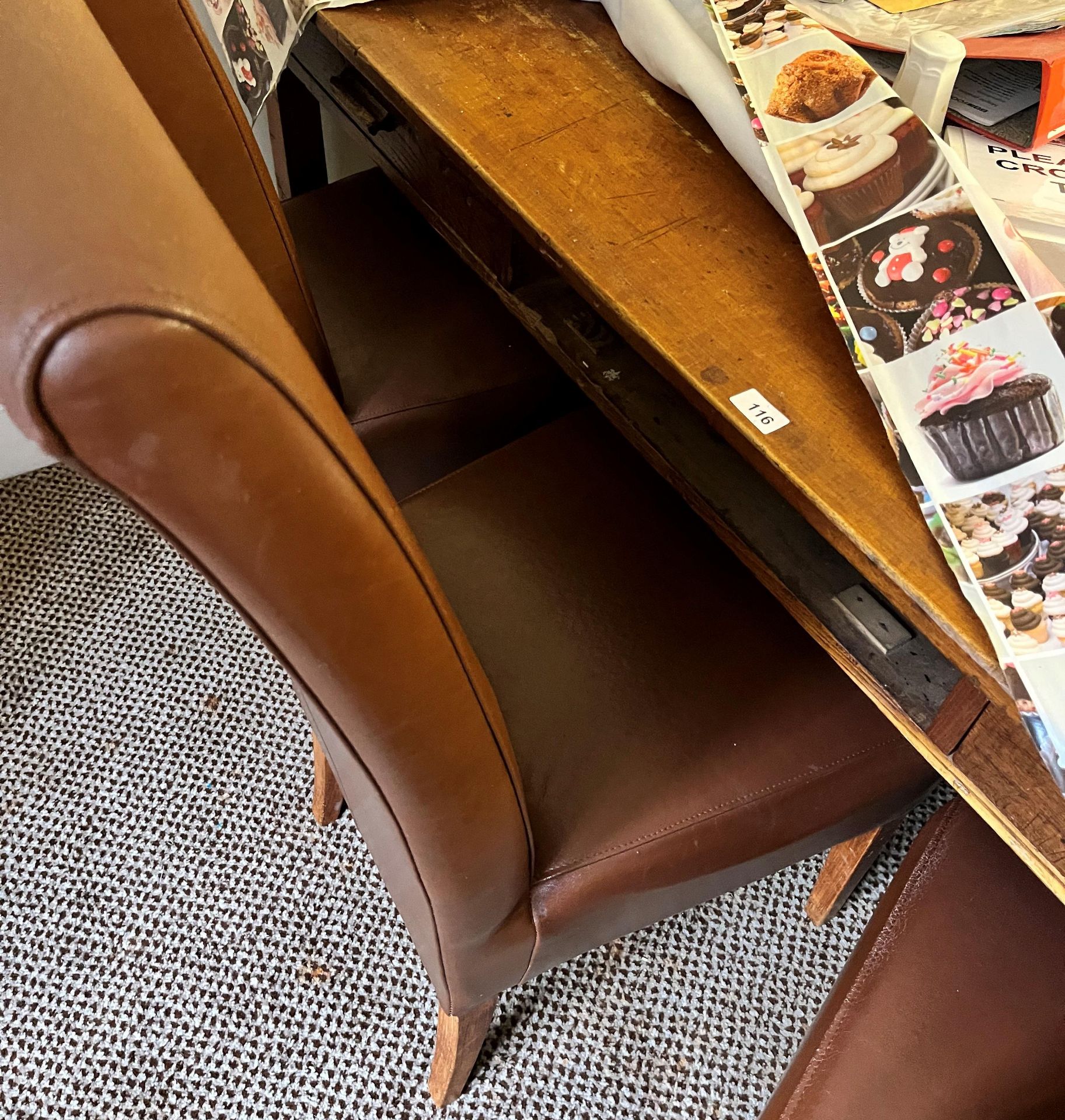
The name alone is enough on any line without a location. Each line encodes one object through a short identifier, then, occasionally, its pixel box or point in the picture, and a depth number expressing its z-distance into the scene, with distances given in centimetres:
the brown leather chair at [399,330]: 77
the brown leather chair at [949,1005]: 54
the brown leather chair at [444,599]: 26
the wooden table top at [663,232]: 48
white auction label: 50
